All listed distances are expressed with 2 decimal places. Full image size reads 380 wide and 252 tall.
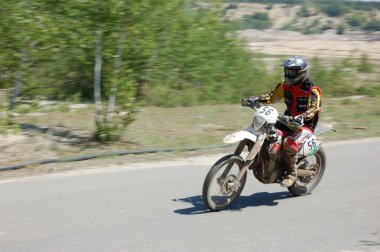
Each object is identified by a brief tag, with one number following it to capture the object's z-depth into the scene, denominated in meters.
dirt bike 7.38
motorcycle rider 7.77
